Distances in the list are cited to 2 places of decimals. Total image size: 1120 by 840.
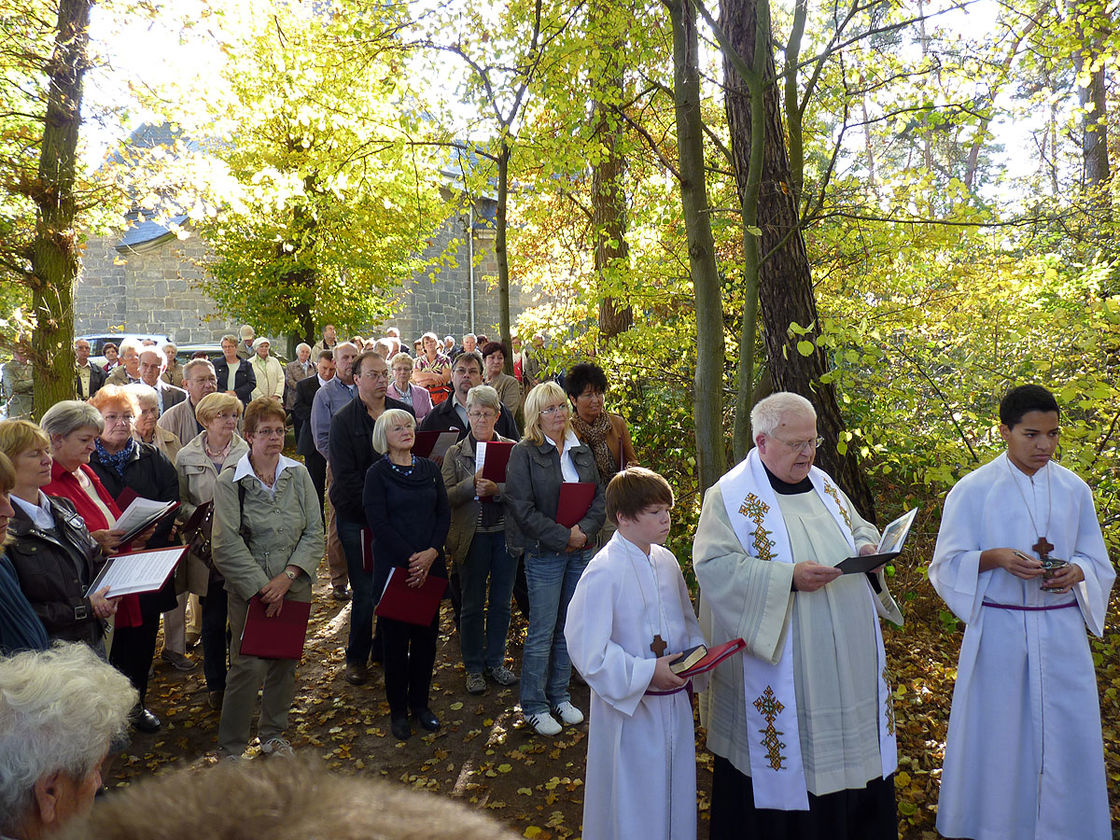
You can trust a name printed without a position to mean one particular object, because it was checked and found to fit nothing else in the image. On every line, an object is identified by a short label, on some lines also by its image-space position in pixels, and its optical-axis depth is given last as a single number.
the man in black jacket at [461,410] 6.34
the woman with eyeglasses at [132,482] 4.87
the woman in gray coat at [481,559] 5.48
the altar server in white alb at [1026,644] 3.62
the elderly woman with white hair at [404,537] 4.88
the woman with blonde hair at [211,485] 5.19
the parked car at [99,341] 21.48
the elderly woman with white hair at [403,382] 7.90
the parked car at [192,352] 18.82
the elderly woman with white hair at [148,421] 5.52
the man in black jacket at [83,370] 11.33
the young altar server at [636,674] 3.21
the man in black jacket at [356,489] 5.71
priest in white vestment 3.25
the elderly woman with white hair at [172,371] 11.47
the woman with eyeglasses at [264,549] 4.52
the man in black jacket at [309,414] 8.16
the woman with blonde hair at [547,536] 4.89
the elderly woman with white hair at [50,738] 1.53
